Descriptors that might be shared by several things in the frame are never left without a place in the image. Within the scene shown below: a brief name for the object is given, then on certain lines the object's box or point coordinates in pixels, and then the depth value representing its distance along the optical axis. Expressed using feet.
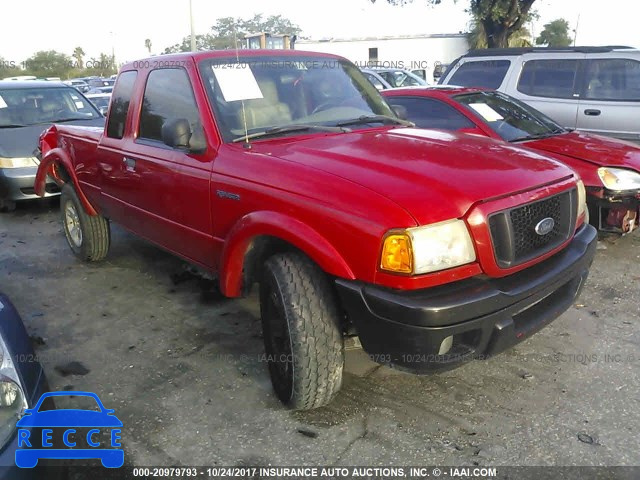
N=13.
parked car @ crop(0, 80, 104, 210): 23.54
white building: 120.37
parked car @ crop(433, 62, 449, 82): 63.21
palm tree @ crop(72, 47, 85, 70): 204.13
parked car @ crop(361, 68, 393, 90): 43.03
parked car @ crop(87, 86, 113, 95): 69.93
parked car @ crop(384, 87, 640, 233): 15.81
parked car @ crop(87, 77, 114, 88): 93.71
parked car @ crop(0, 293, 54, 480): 6.19
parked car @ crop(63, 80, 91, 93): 85.79
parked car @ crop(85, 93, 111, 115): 53.36
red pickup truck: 7.77
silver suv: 22.86
